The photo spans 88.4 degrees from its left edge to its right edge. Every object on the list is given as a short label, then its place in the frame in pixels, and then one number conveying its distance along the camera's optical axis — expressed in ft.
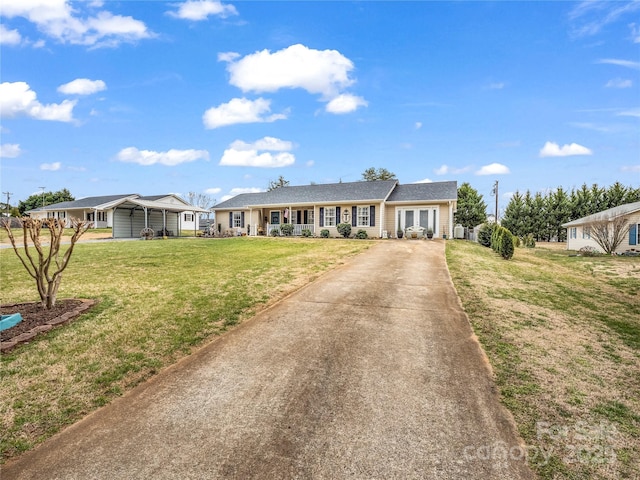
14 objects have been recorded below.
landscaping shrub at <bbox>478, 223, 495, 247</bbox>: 74.18
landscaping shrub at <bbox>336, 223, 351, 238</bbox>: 84.48
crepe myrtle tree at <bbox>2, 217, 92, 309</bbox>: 20.45
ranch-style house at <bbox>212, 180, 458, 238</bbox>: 81.05
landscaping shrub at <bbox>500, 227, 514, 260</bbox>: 54.70
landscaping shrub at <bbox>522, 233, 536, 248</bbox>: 95.66
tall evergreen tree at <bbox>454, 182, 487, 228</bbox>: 136.56
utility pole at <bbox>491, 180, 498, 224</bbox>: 123.87
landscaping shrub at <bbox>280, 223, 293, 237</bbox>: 91.50
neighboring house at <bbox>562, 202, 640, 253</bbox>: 71.56
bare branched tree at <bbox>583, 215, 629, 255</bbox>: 71.72
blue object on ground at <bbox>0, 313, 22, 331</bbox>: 17.70
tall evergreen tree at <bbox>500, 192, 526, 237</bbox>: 121.90
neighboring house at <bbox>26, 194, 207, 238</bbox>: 96.20
